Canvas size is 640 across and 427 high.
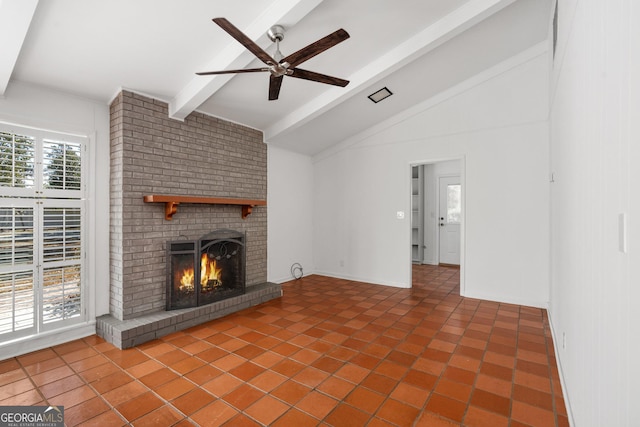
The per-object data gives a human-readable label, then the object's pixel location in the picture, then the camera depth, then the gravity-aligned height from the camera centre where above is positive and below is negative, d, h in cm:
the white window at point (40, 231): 281 -15
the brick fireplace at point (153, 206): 328 +11
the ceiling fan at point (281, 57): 207 +121
